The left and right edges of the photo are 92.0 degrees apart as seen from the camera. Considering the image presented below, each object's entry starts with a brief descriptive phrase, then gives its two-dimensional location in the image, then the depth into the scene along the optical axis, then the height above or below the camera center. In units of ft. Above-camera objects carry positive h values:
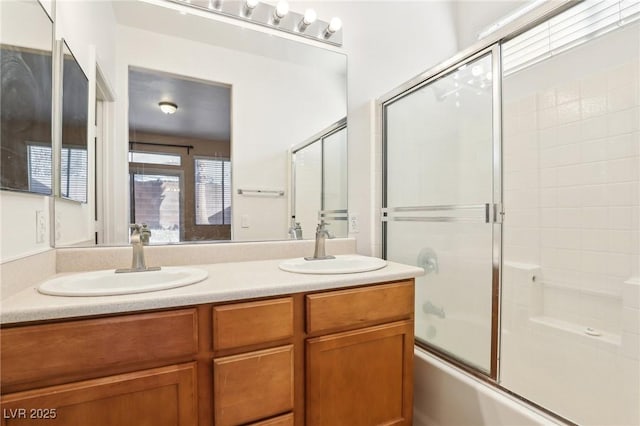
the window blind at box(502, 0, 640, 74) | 5.74 +3.73
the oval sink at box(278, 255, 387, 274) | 4.52 -0.87
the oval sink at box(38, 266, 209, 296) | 2.98 -0.80
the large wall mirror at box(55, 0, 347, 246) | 4.75 +1.45
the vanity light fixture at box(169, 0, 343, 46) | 5.28 +3.59
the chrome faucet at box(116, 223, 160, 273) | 4.07 -0.56
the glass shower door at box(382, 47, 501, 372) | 4.86 +0.15
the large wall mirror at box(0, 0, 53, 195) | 2.91 +1.21
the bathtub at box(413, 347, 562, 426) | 3.95 -2.73
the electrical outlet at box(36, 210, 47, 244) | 3.56 -0.18
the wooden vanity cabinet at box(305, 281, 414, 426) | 3.76 -1.91
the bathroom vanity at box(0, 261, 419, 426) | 2.62 -1.52
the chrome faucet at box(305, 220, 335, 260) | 5.40 -0.61
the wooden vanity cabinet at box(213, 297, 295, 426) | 3.22 -1.64
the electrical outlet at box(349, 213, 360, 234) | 6.47 -0.29
